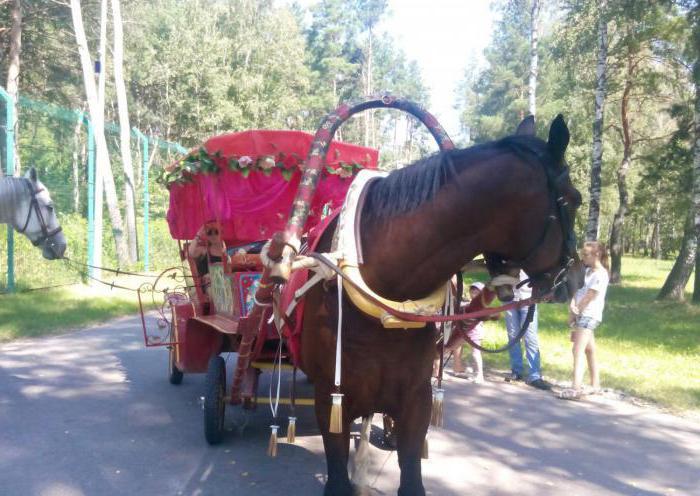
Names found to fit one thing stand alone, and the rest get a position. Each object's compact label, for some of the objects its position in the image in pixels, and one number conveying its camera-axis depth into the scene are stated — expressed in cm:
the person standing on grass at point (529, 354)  695
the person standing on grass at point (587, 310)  643
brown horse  244
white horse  675
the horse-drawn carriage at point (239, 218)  429
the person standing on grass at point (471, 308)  303
